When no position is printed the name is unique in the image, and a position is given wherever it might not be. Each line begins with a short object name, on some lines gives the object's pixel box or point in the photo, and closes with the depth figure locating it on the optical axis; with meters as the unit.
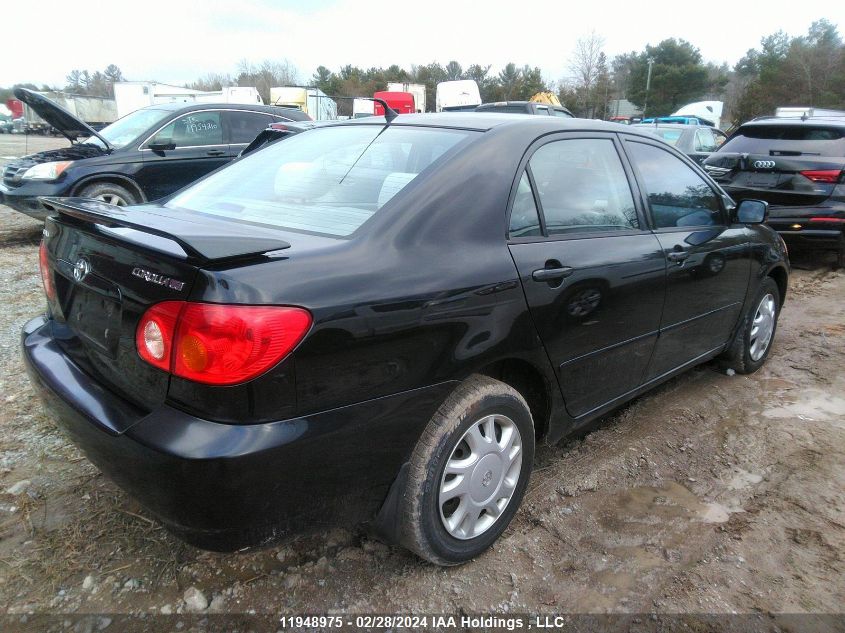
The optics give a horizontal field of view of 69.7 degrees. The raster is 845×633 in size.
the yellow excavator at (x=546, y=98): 26.51
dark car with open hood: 6.79
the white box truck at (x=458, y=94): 25.17
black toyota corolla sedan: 1.65
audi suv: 6.62
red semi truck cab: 28.39
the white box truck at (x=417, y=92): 34.12
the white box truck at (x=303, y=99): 27.73
